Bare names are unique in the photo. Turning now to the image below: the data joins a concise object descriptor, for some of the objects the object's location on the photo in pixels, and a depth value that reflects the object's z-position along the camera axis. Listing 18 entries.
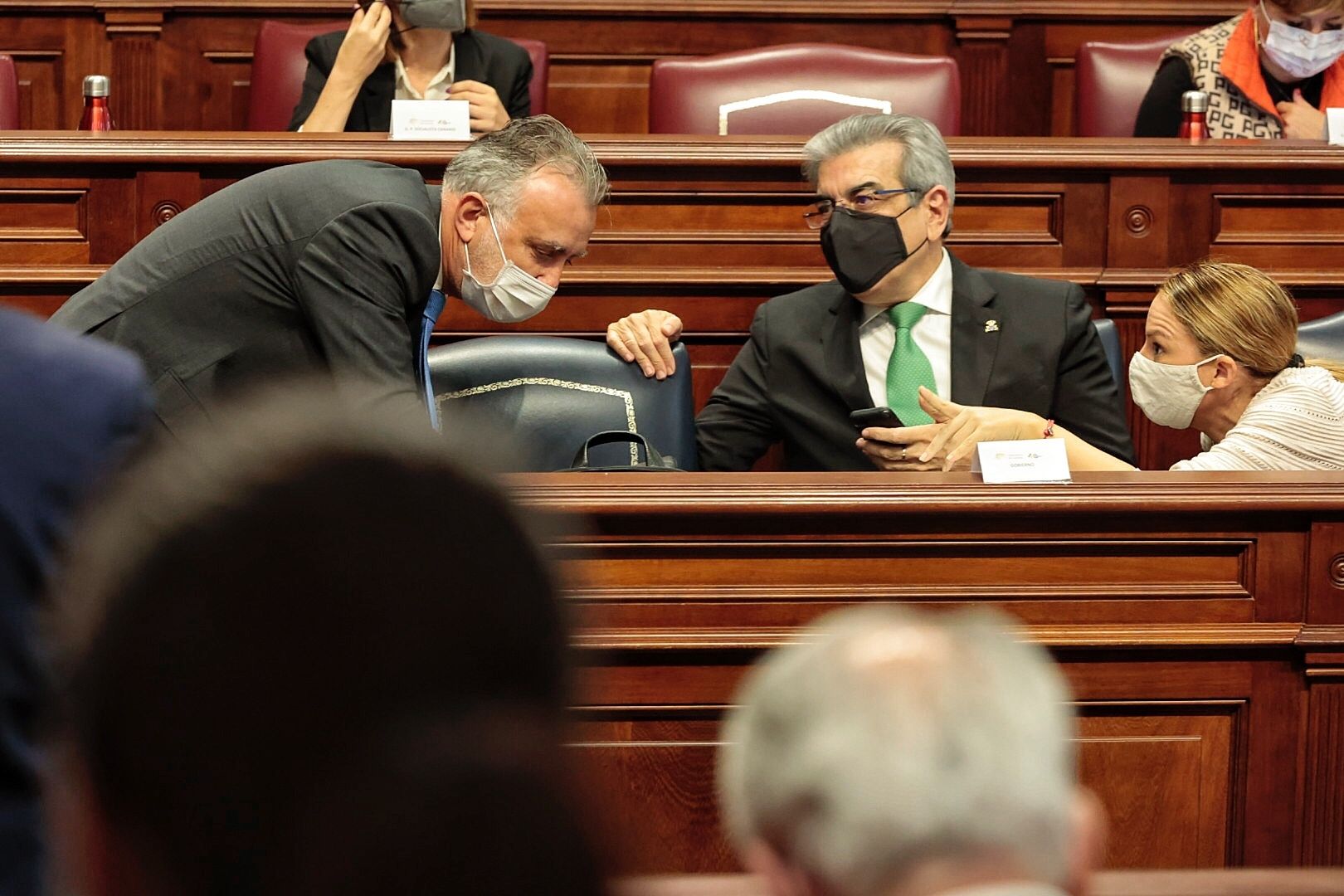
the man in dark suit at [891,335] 6.05
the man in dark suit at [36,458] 2.02
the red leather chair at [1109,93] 8.30
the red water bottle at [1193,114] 7.25
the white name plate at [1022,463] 4.24
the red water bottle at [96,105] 7.24
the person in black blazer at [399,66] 7.44
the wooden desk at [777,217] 6.45
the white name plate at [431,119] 6.73
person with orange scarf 7.57
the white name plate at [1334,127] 7.09
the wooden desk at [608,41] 8.88
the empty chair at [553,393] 5.45
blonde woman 5.14
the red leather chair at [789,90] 7.80
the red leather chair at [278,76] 8.08
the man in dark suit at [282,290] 4.60
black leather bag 4.98
